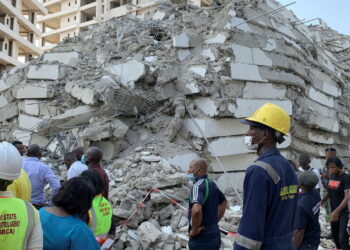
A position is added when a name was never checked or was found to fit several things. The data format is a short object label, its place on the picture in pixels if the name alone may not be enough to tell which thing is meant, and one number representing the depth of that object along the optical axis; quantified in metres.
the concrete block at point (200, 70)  9.09
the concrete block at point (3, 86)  10.77
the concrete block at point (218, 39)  9.51
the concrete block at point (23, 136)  9.65
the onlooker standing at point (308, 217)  3.82
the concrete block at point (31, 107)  9.98
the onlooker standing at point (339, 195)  5.68
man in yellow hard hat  2.41
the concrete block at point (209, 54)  9.29
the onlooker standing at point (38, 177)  4.85
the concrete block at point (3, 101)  10.53
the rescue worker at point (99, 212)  3.50
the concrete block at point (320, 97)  10.80
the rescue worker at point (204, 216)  4.09
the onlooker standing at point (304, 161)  6.34
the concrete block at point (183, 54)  9.72
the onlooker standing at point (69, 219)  2.29
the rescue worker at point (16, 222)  2.16
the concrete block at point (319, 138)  10.52
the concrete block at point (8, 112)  10.38
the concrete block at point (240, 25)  9.71
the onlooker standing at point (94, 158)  4.93
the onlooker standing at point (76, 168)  5.00
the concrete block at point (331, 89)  11.58
